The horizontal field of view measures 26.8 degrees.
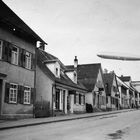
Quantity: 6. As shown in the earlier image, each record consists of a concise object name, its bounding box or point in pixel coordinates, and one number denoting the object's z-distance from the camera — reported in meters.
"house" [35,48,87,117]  29.62
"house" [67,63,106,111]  45.22
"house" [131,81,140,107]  132.57
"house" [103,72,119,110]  58.54
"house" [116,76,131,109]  75.46
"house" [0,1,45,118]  21.77
